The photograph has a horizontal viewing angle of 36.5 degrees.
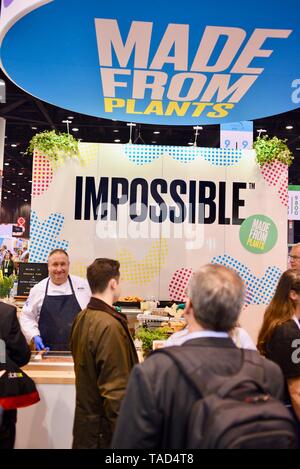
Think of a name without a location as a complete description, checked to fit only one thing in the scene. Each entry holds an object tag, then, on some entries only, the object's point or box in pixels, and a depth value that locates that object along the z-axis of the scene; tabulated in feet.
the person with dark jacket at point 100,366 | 6.68
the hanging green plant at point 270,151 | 20.24
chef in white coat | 12.66
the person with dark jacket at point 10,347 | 7.38
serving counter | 8.87
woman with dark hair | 7.16
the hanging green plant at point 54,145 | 19.71
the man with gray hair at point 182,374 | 4.01
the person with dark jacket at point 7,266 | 27.15
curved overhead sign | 8.31
